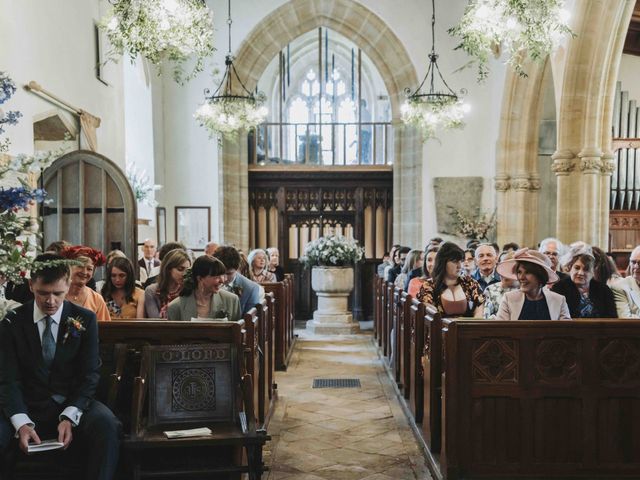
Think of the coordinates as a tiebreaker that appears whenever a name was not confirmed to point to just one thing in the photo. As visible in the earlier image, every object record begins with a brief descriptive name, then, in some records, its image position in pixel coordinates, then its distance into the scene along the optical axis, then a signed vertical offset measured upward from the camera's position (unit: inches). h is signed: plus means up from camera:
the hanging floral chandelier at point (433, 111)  378.3 +56.5
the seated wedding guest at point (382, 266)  406.6 -28.6
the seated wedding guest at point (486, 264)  233.4 -15.2
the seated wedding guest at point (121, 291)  189.8 -19.4
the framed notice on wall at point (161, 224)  458.3 -3.7
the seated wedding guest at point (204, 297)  163.9 -18.6
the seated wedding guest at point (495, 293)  177.5 -19.2
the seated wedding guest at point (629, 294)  180.4 -19.5
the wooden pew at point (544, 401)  145.5 -37.5
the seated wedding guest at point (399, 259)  355.9 -20.7
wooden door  262.7 +5.3
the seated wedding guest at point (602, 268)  186.1 -13.2
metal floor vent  262.2 -61.6
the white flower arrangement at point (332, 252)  407.8 -19.5
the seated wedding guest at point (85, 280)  162.4 -14.1
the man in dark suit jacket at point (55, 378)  124.3 -28.6
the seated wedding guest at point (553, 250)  254.4 -12.0
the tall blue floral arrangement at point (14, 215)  97.1 +0.5
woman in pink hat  155.1 -17.5
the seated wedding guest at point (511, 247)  292.6 -12.3
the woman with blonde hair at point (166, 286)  186.7 -17.9
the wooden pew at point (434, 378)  163.2 -37.6
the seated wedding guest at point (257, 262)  292.4 -18.2
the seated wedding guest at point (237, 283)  200.4 -19.1
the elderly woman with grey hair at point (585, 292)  174.4 -18.5
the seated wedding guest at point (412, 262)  276.6 -17.3
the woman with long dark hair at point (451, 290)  199.0 -20.3
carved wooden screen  486.9 +3.9
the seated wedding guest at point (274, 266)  350.6 -23.5
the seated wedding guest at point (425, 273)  232.7 -18.7
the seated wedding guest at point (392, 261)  359.6 -23.1
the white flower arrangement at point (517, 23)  259.8 +71.6
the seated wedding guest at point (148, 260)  324.8 -19.1
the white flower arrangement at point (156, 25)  260.4 +71.1
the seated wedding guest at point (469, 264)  286.7 -18.5
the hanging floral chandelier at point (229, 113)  385.7 +56.8
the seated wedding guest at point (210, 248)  301.0 -12.6
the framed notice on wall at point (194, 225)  466.6 -4.5
